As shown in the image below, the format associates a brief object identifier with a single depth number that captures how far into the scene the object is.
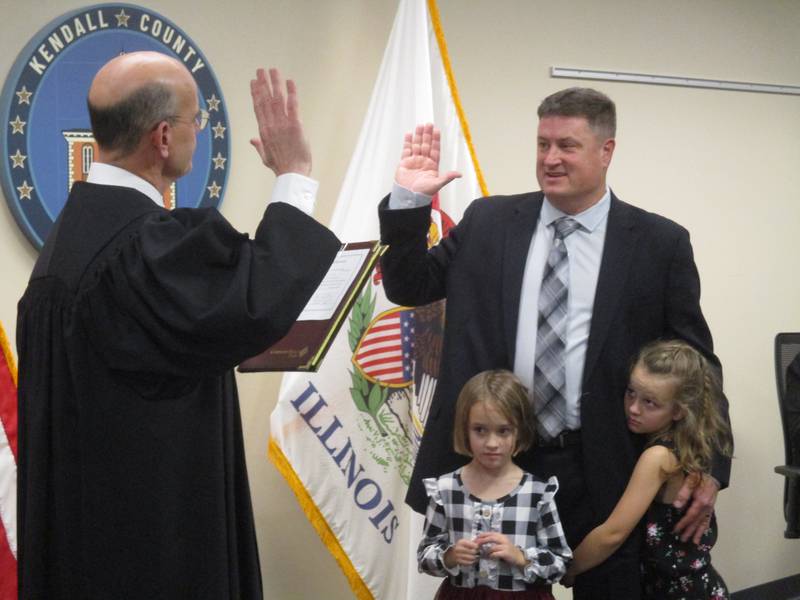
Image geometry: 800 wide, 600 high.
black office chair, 3.54
